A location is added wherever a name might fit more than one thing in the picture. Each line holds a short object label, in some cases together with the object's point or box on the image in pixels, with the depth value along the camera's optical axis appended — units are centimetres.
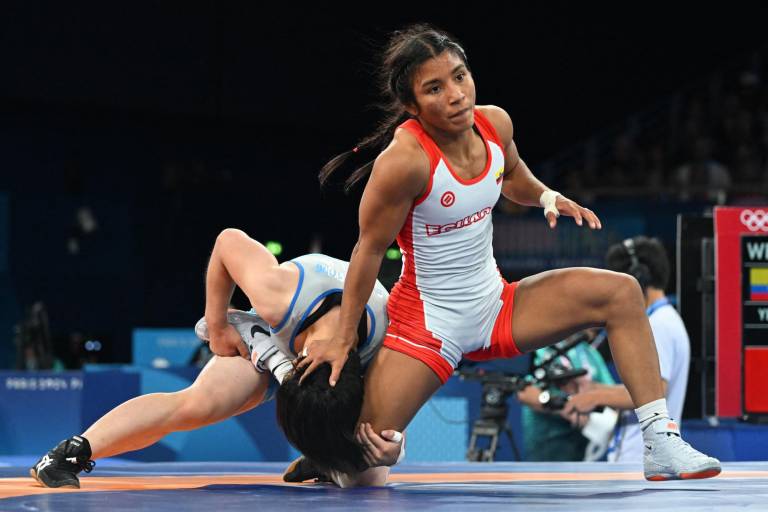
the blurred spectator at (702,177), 2047
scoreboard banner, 1058
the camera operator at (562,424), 1215
